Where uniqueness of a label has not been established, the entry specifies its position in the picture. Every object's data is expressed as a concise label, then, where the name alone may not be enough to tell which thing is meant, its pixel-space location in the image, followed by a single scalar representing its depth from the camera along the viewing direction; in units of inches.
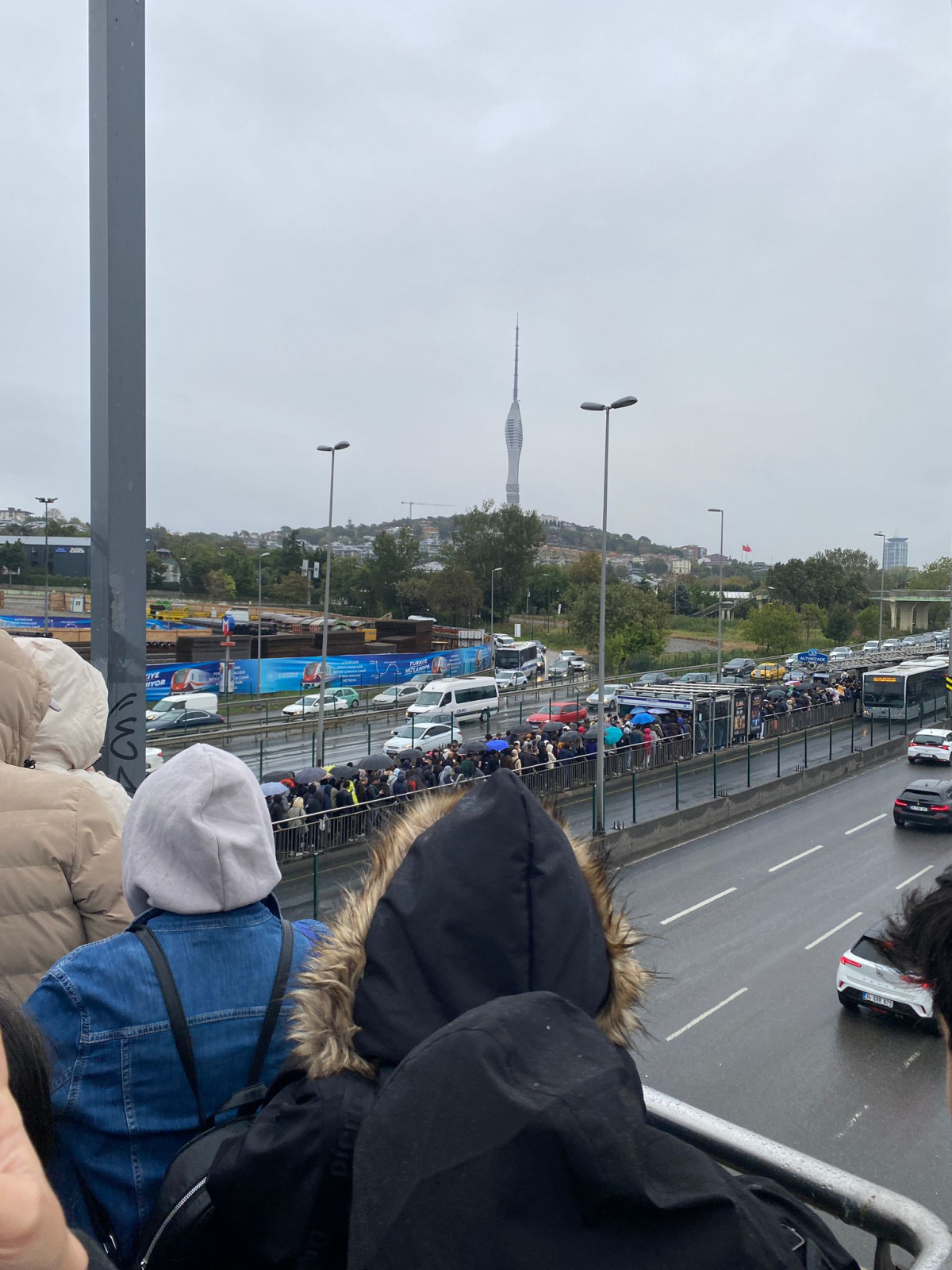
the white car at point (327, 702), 1145.4
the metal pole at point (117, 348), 123.1
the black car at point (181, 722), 971.9
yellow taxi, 1737.8
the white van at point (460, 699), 1209.4
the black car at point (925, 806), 737.0
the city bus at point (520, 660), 1736.0
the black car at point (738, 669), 1798.7
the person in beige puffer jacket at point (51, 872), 69.7
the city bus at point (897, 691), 1237.1
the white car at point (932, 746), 1010.1
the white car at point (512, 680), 1536.7
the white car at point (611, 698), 1121.1
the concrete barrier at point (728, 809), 697.0
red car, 1113.4
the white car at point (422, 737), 984.3
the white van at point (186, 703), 1013.2
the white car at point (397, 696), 1298.0
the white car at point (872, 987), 395.2
